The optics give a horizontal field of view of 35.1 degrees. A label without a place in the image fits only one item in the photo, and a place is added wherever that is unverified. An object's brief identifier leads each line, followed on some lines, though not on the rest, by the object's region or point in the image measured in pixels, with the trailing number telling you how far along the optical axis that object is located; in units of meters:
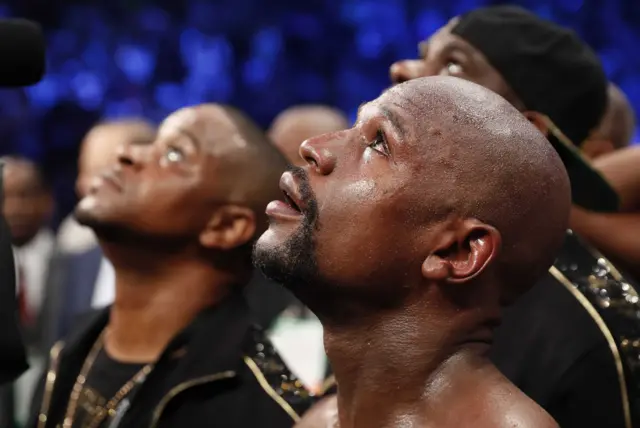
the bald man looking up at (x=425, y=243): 1.58
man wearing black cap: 1.97
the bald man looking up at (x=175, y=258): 2.42
